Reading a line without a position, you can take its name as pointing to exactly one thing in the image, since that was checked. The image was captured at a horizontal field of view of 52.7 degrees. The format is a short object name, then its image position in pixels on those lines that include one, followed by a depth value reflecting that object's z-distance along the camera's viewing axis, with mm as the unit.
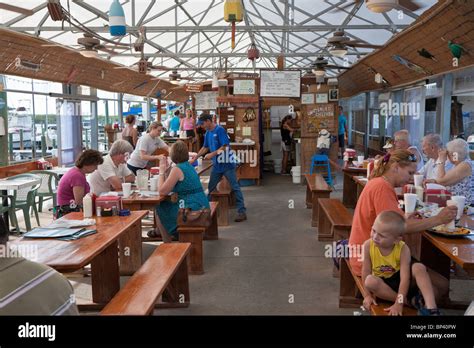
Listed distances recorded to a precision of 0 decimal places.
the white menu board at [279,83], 11469
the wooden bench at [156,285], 3088
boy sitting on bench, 3129
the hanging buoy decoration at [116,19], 4668
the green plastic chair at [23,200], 7008
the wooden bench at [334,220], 5254
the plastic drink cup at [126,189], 5352
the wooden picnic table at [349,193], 9438
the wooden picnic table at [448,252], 3035
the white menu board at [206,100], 16648
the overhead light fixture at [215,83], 11805
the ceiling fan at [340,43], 6906
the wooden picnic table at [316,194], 7546
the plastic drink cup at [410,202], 4023
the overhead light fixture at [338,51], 7371
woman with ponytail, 3461
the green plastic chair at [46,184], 8164
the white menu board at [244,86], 11656
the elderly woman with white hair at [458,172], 5043
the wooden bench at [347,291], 4352
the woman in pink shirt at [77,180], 4965
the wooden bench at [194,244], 5367
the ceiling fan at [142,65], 8078
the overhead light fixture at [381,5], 4363
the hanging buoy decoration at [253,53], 10055
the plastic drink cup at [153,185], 5863
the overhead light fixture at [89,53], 6529
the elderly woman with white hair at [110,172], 5660
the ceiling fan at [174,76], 13008
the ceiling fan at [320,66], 9991
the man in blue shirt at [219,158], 7801
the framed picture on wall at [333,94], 11656
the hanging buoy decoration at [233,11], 4852
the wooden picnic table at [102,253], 3182
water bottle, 4391
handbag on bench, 5387
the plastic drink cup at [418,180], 5141
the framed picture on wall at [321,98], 11695
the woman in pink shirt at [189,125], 15678
